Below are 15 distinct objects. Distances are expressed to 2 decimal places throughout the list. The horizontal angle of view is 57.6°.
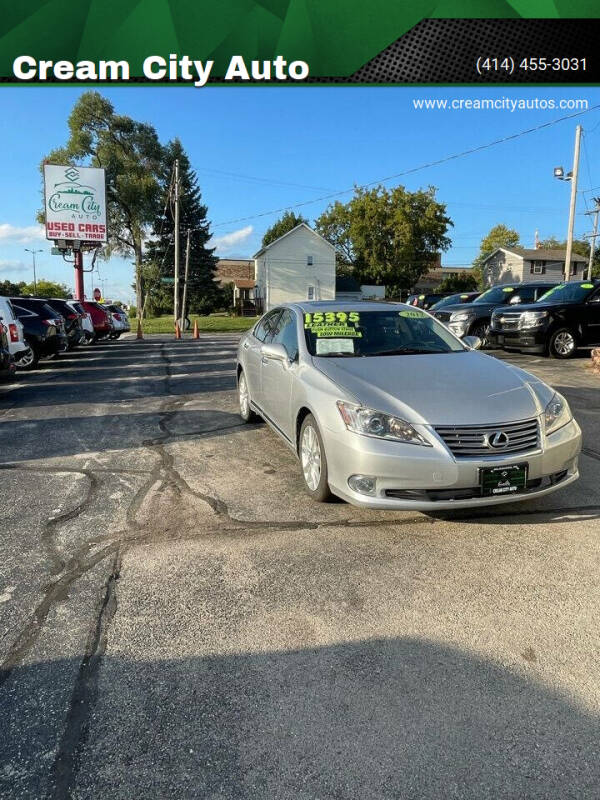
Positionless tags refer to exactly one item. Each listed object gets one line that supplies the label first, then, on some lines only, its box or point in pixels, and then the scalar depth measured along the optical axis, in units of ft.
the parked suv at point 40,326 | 40.68
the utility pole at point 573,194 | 85.91
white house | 179.63
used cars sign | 94.48
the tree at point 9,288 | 214.94
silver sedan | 11.21
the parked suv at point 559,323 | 40.37
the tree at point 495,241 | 278.24
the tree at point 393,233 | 199.82
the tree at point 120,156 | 159.74
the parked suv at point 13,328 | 33.86
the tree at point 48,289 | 272.66
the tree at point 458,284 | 215.72
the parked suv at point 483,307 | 49.14
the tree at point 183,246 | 165.89
